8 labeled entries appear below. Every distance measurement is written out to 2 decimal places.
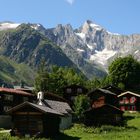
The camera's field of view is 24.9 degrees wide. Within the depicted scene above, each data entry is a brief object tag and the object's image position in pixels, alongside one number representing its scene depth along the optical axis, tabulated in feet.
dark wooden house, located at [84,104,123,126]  236.11
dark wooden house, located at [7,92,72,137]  176.42
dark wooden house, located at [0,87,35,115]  242.52
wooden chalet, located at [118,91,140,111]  315.81
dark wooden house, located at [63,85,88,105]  336.90
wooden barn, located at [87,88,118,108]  292.99
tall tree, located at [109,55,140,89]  381.91
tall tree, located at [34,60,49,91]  369.09
